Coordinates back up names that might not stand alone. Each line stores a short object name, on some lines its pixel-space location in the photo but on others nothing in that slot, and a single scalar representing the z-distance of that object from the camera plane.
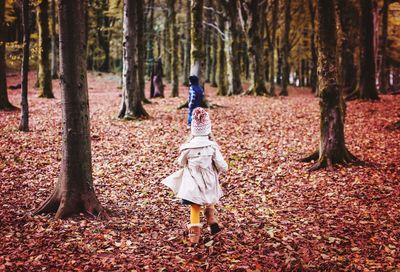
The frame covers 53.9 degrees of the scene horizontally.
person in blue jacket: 13.45
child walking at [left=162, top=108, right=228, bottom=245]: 5.82
